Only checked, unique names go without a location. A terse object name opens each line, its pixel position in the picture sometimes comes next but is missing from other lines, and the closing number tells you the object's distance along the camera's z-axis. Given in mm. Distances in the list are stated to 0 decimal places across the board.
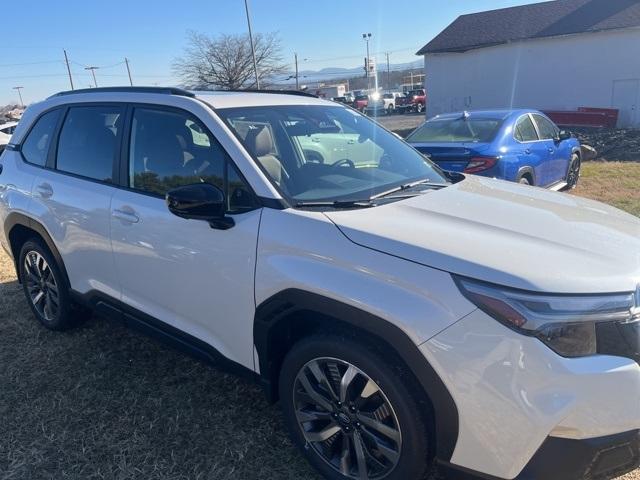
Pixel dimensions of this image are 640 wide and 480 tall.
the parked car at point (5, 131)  12823
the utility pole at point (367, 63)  53097
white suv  1883
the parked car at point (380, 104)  46188
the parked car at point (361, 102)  47038
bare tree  40906
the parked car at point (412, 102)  43609
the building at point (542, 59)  25672
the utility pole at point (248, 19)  30547
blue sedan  6480
